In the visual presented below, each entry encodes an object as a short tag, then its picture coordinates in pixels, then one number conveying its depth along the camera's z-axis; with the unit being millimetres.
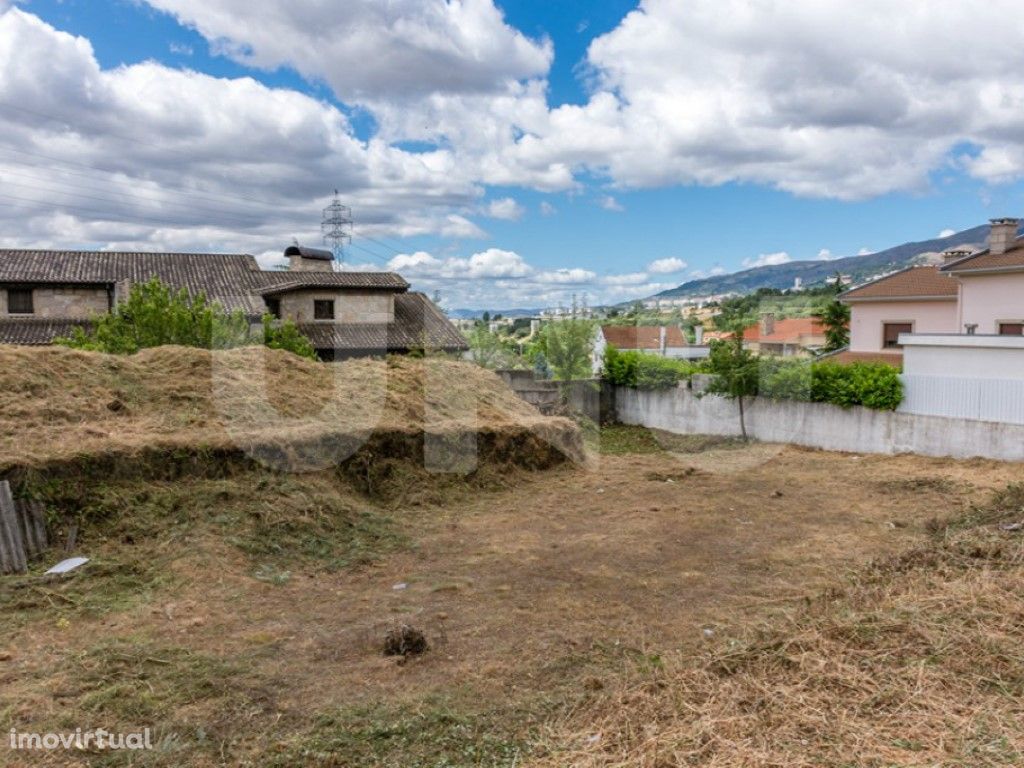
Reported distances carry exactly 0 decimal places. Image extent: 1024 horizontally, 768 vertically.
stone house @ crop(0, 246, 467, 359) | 19734
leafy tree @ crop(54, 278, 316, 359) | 12195
